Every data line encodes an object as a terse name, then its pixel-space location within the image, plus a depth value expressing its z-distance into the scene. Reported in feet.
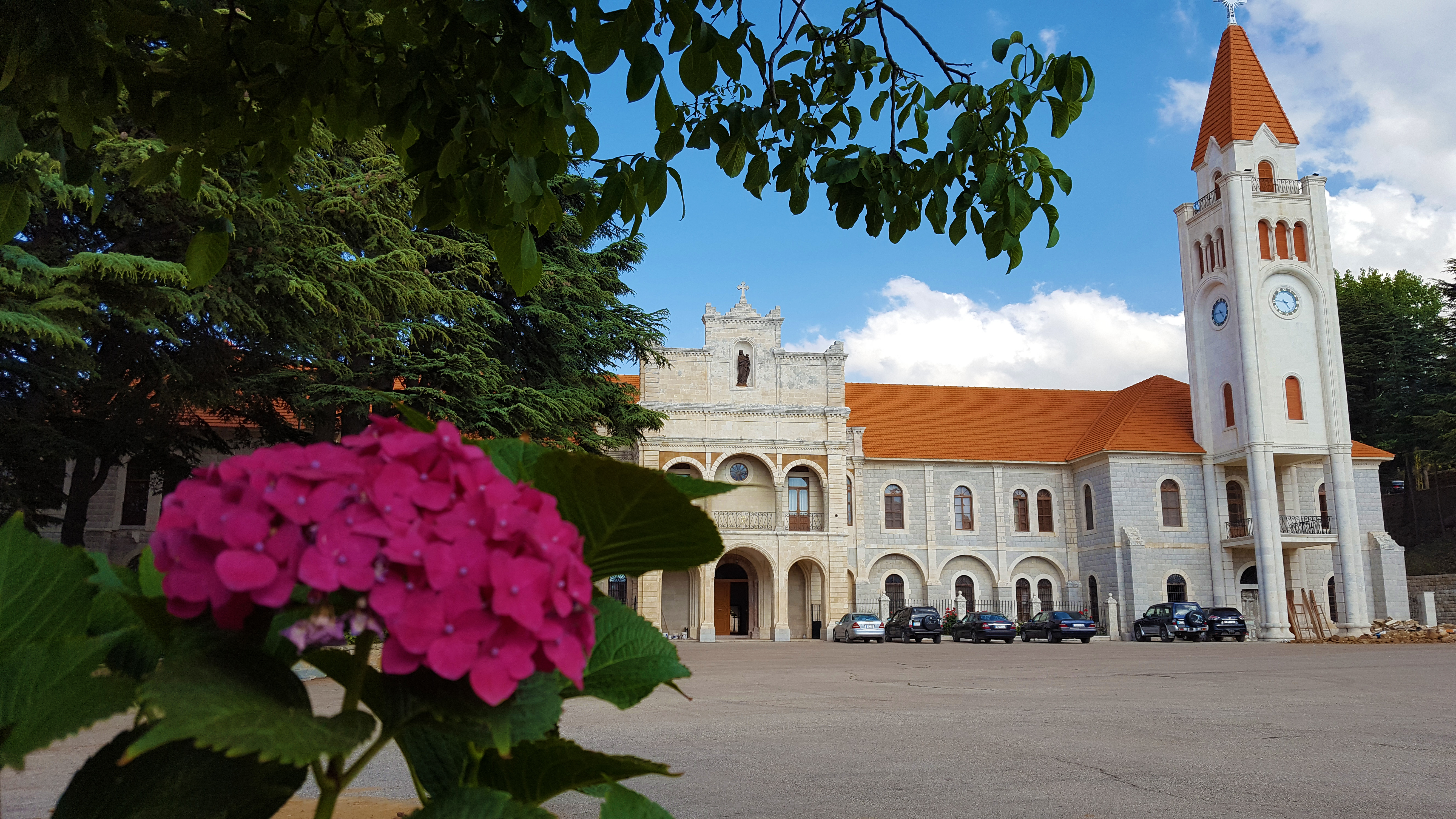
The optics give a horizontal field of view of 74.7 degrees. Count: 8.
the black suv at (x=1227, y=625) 103.65
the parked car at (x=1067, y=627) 109.50
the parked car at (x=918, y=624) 110.11
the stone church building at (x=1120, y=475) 116.57
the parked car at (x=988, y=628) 109.19
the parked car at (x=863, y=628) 110.52
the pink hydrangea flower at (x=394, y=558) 2.65
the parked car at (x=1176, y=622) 106.01
